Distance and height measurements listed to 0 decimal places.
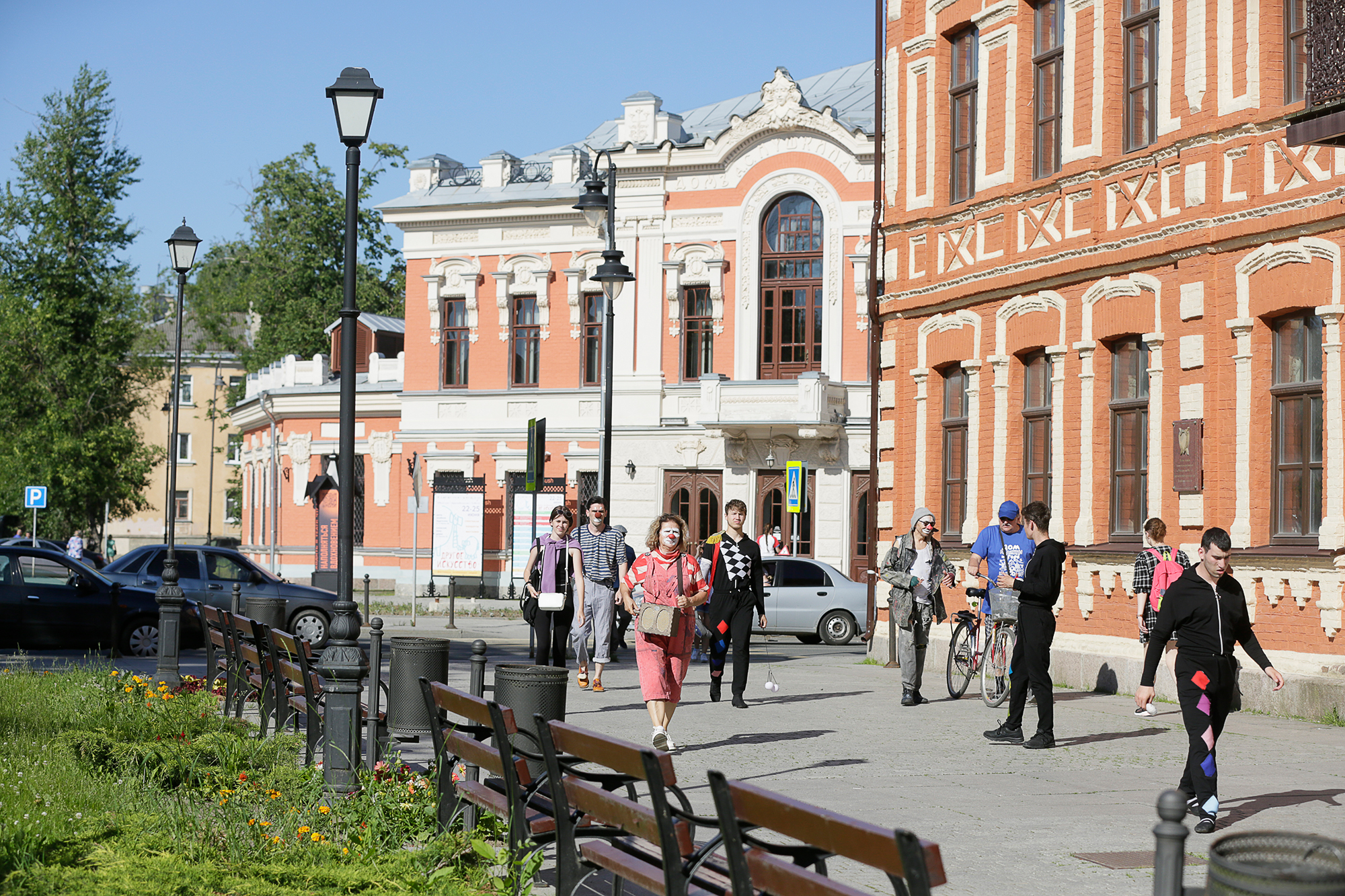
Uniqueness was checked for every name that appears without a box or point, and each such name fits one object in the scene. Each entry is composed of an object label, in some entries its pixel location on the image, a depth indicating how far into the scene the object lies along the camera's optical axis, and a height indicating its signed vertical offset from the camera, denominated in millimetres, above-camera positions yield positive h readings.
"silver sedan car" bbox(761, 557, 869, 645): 29016 -1507
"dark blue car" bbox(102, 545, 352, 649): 23844 -1032
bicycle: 16375 -1397
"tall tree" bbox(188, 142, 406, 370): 63531 +10108
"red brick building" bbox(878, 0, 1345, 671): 16344 +2702
